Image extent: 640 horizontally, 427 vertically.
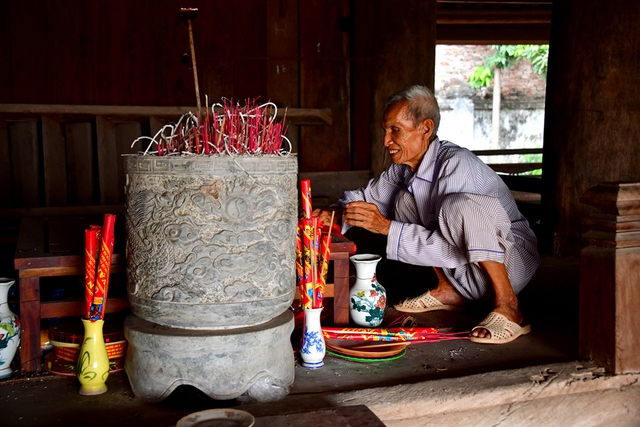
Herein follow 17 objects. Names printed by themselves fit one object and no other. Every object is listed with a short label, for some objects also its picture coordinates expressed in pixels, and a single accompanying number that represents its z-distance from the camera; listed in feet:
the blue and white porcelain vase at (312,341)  7.84
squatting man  8.83
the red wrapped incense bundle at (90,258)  7.18
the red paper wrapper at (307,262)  7.97
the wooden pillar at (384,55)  16.25
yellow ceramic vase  7.03
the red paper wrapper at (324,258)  8.31
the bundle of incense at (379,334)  8.51
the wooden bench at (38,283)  7.44
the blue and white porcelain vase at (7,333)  7.32
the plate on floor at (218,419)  5.58
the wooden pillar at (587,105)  12.02
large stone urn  6.68
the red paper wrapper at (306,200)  8.12
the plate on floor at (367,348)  8.06
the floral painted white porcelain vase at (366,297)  8.94
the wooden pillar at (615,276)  7.52
